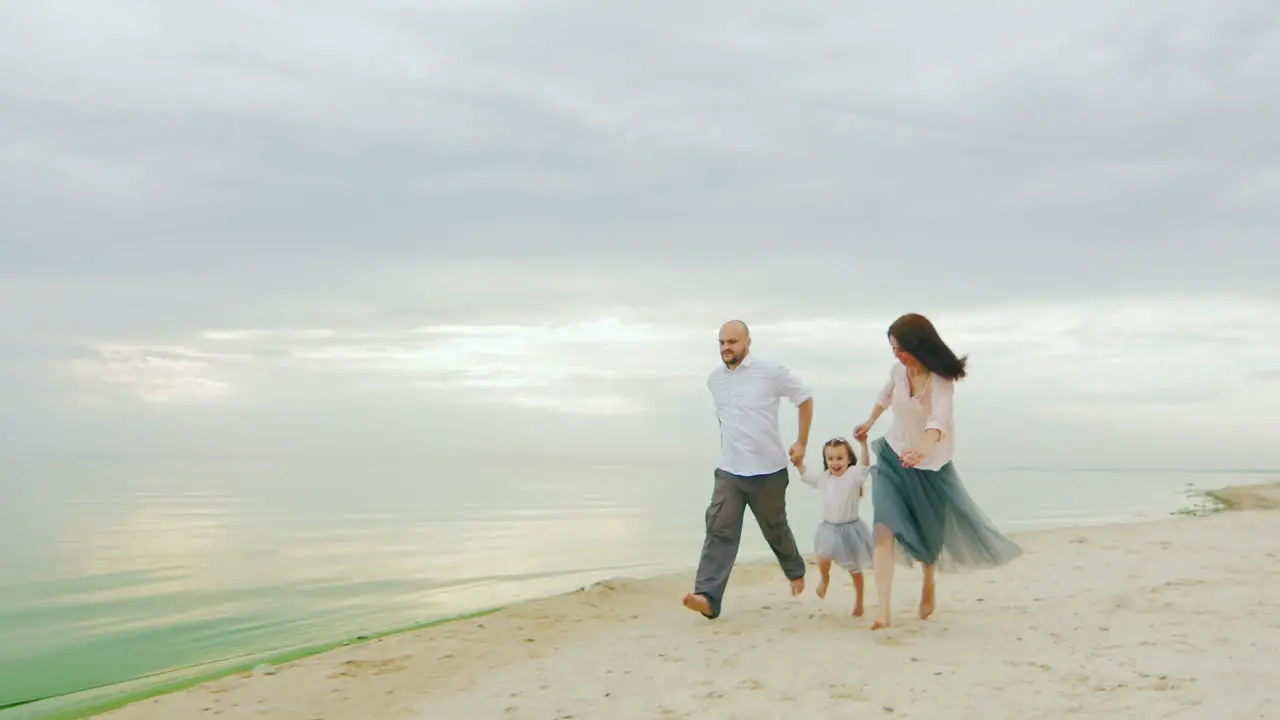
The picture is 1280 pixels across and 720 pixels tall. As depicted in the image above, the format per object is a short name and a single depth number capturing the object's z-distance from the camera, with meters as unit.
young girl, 7.04
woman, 6.21
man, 7.10
